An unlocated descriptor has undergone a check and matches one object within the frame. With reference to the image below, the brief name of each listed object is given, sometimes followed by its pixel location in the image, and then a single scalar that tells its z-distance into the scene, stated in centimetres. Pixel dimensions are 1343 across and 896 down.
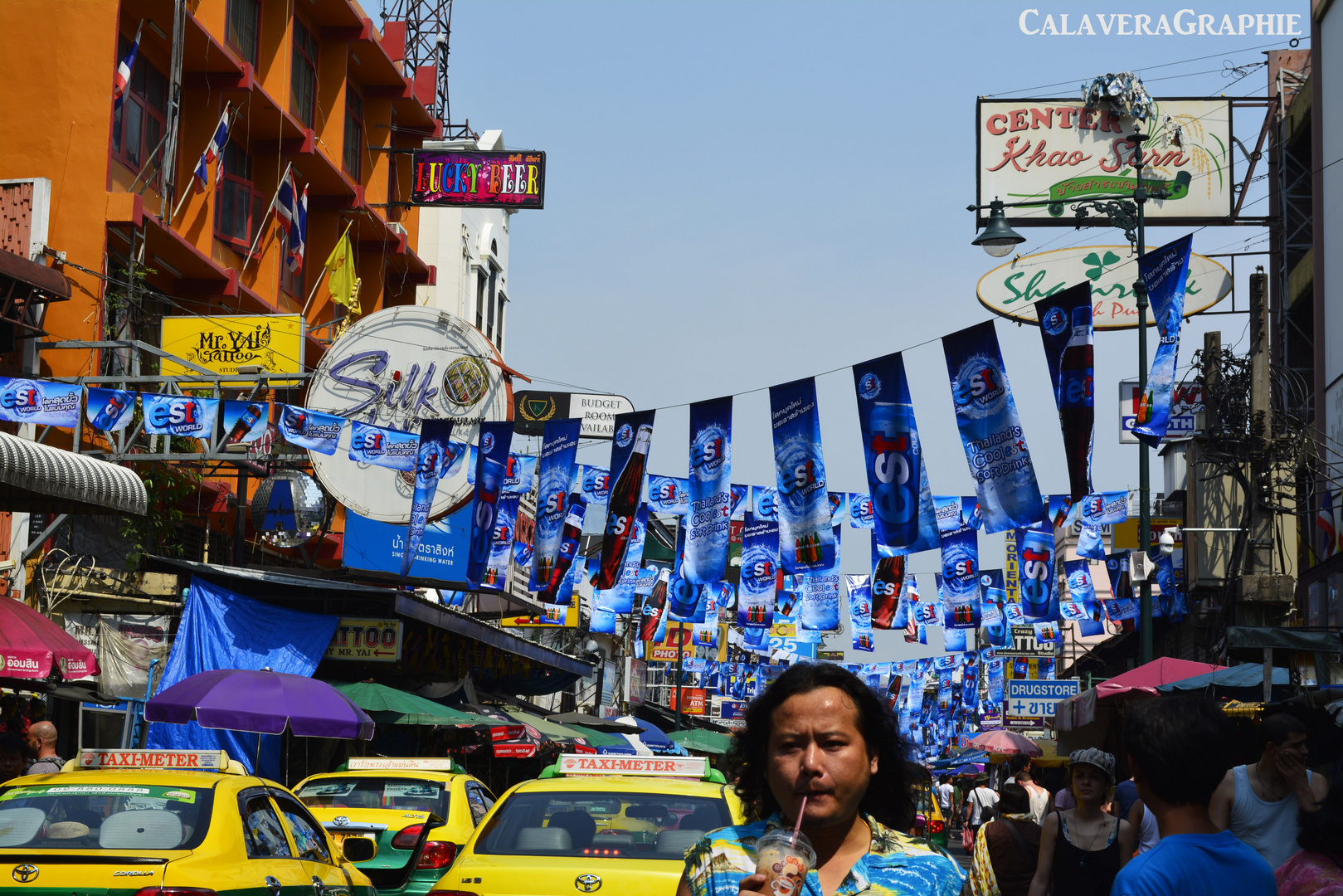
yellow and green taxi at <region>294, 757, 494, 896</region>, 1229
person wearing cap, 742
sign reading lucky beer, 2870
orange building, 2206
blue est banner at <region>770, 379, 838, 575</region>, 1633
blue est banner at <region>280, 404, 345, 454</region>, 1820
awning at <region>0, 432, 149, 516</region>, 1305
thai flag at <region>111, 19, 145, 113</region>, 2255
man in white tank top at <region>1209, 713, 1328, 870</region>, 646
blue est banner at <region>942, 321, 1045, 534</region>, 1432
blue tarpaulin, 1972
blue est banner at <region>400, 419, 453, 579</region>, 1898
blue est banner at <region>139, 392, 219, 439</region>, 1804
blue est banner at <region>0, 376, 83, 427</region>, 1688
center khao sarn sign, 3106
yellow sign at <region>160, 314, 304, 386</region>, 2223
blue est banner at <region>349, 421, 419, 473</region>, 1872
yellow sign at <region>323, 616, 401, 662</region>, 2277
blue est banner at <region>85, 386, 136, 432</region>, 1731
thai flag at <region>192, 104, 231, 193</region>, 2402
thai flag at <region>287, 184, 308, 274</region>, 2736
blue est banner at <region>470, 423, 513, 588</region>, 1897
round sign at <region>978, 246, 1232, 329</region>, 2139
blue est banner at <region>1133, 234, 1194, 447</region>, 1410
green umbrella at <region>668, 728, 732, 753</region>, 4153
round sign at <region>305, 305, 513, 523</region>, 2238
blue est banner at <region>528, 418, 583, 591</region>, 1884
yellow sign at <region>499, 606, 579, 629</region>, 3906
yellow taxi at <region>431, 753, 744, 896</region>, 766
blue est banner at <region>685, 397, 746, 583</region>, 1712
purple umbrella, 1588
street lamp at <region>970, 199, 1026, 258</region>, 1841
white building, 4178
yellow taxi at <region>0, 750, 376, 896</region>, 726
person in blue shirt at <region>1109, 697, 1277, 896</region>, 411
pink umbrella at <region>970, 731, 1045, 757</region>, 2544
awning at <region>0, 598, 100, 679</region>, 1338
